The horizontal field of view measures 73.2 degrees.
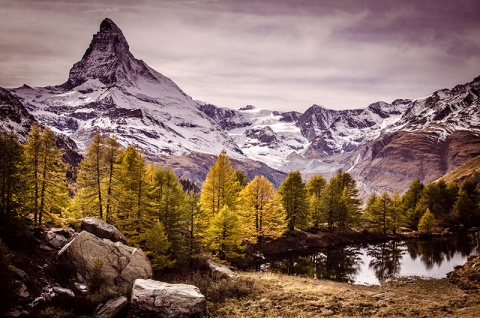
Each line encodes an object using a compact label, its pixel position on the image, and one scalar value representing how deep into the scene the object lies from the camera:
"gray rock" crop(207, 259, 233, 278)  34.03
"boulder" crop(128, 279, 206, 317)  21.97
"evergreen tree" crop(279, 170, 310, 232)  64.19
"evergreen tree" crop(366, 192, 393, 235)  73.12
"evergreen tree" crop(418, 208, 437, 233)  73.19
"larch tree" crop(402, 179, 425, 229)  82.88
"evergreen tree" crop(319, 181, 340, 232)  71.38
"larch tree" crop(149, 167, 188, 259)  37.66
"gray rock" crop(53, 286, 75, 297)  23.23
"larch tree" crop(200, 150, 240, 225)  51.62
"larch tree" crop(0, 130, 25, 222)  25.28
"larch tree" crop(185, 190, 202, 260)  40.19
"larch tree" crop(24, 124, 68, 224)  29.42
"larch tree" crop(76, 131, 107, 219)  34.19
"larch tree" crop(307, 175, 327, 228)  74.75
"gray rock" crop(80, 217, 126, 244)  29.70
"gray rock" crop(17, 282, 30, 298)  20.69
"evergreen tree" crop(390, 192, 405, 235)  73.25
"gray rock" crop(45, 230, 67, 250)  27.86
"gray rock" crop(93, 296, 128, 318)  21.94
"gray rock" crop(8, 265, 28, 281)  21.62
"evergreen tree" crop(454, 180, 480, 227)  83.50
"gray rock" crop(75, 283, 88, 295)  24.29
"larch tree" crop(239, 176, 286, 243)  54.66
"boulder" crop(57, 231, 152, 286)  25.52
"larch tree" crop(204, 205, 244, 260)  42.09
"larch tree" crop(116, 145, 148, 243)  36.62
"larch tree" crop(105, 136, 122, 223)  34.78
